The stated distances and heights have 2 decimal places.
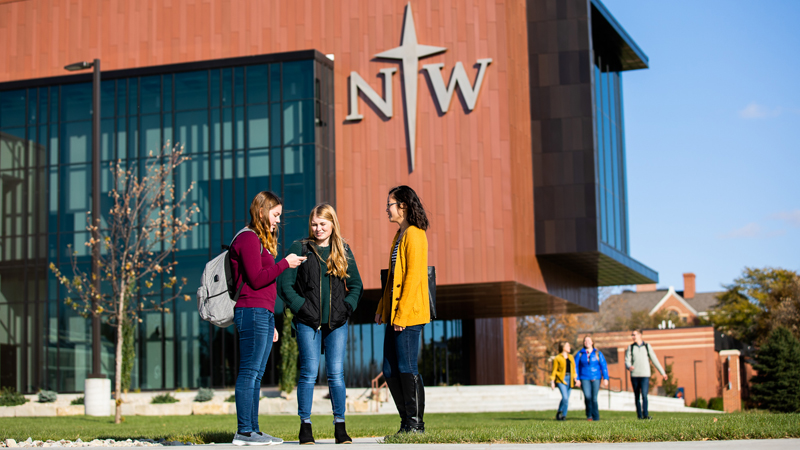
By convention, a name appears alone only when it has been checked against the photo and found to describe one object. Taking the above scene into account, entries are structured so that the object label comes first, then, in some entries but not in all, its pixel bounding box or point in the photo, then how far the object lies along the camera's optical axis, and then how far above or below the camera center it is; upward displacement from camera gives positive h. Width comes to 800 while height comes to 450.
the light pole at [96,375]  19.50 -1.53
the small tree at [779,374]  33.69 -3.16
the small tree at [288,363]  27.58 -1.91
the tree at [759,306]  52.97 -0.93
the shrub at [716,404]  44.53 -5.59
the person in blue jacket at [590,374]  16.88 -1.48
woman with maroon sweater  7.42 +0.00
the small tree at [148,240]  27.47 +2.08
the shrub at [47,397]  26.84 -2.73
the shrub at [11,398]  26.28 -2.72
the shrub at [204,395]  26.69 -2.75
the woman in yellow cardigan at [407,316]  7.58 -0.14
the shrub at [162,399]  25.59 -2.73
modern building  28.42 +5.45
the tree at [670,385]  48.45 -5.07
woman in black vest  7.48 -0.01
